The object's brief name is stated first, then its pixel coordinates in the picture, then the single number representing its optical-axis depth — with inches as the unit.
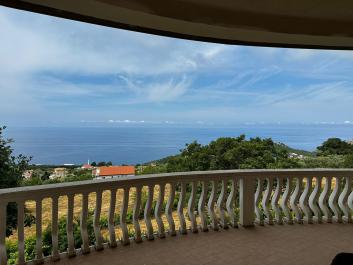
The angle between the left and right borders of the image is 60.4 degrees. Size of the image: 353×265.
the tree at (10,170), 160.9
